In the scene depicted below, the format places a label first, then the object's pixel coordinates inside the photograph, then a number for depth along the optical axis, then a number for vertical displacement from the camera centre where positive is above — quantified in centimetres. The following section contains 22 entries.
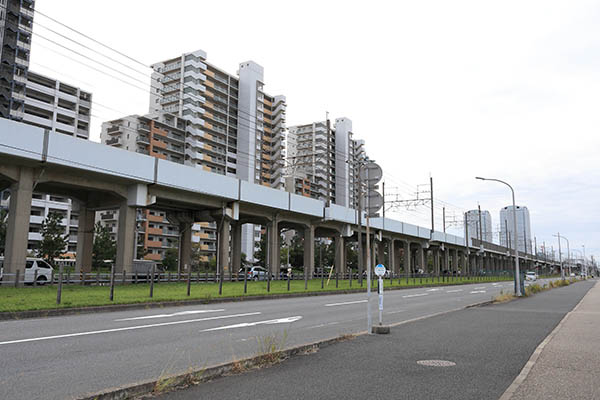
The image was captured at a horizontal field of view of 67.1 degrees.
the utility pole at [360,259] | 3524 +50
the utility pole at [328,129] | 4201 +1277
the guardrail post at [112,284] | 1595 -79
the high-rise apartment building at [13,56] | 6125 +2855
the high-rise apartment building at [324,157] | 11825 +2902
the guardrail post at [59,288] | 1453 -87
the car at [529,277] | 5961 -126
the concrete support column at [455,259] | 9334 +155
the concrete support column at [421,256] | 7572 +168
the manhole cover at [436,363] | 655 -141
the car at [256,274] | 4019 -99
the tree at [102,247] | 5631 +182
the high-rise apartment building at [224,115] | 8275 +2896
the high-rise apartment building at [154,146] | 7531 +1972
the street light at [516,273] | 2480 -31
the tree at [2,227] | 4816 +357
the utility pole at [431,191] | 5019 +828
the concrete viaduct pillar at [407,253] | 6991 +200
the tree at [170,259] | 6881 +56
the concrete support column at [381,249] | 6851 +252
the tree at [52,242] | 4950 +210
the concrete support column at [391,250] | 6715 +232
